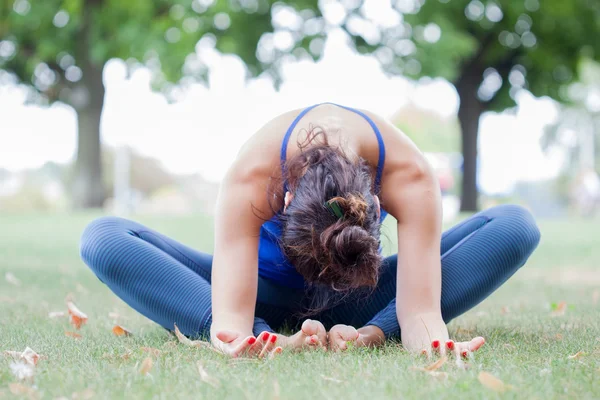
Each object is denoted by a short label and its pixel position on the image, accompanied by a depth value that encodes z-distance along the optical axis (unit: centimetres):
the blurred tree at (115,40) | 1359
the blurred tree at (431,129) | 5100
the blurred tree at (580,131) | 4222
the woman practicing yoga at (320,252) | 226
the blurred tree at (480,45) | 1432
